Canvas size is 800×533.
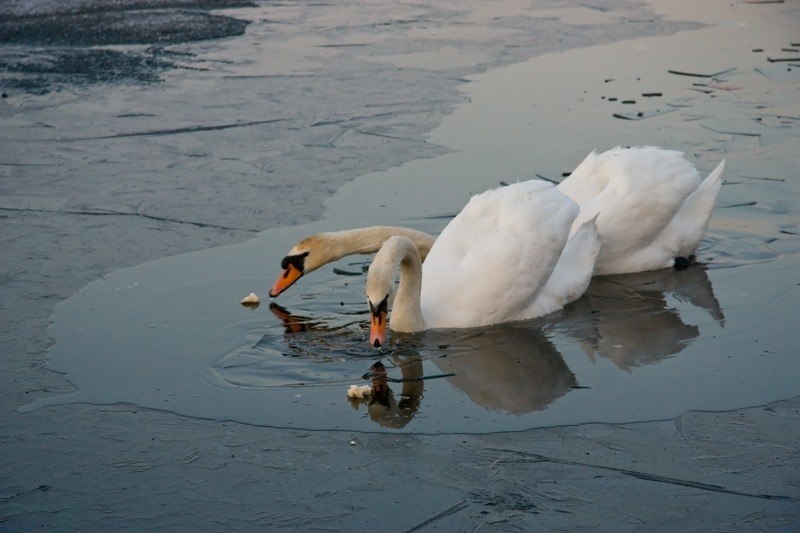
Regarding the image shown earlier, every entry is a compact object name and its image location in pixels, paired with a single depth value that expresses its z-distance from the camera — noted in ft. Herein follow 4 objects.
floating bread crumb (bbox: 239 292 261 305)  49.82
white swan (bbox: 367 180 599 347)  46.85
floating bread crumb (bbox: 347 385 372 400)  40.52
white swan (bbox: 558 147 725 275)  54.39
